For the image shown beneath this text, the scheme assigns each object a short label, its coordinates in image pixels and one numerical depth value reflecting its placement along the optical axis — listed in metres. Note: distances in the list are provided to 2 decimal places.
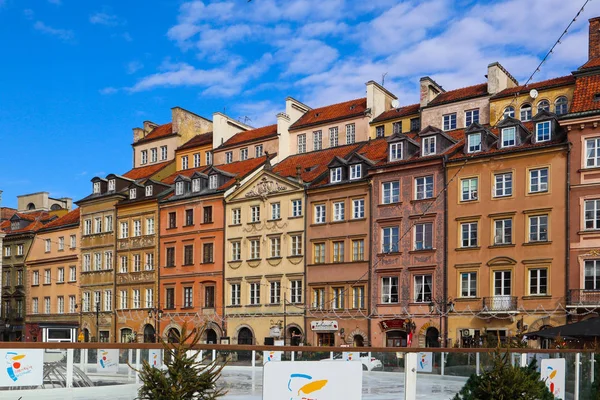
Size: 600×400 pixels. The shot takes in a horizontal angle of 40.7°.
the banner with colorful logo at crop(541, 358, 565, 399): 12.66
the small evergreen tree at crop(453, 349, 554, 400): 11.45
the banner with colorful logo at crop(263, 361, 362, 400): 8.81
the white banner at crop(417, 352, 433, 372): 10.78
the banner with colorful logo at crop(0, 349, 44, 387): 8.23
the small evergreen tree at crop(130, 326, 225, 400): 8.66
